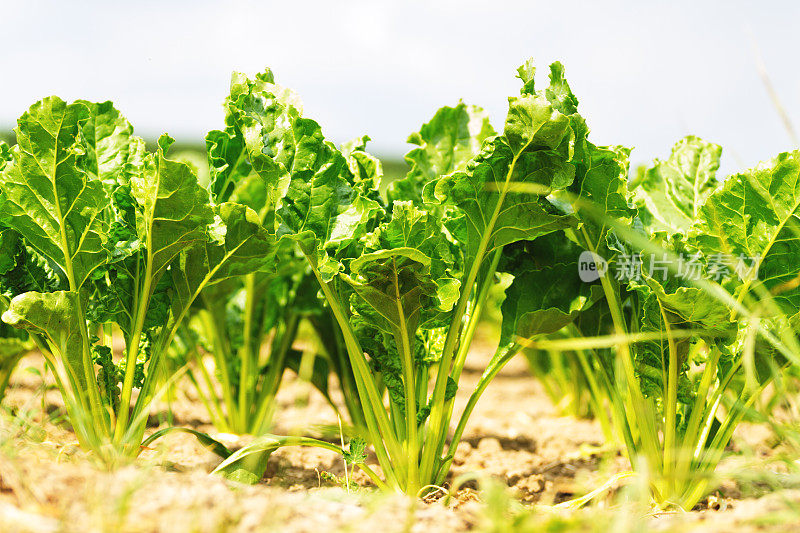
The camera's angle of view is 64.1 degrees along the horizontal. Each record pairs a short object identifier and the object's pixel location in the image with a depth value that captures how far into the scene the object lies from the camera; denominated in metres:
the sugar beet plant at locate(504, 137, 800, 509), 1.58
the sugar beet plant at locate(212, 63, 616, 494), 1.52
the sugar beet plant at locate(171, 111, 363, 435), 2.20
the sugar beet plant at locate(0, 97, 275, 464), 1.54
